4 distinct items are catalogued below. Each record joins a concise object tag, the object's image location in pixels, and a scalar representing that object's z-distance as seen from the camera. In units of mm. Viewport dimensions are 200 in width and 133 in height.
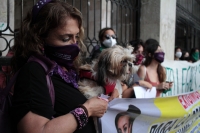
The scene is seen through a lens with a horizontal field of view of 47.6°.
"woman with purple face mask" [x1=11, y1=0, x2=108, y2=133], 1104
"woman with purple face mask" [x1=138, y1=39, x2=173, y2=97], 3232
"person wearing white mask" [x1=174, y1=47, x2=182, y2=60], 6711
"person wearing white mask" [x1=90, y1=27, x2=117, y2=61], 3068
